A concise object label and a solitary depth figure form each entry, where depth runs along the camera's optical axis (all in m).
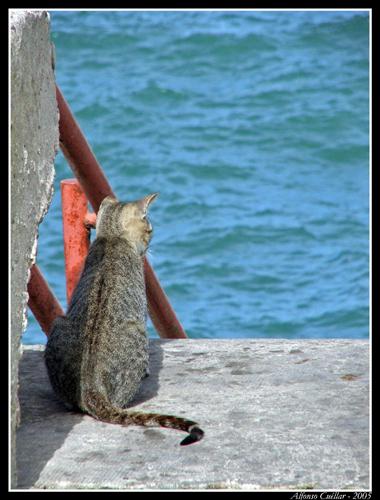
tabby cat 8.47
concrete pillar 6.81
